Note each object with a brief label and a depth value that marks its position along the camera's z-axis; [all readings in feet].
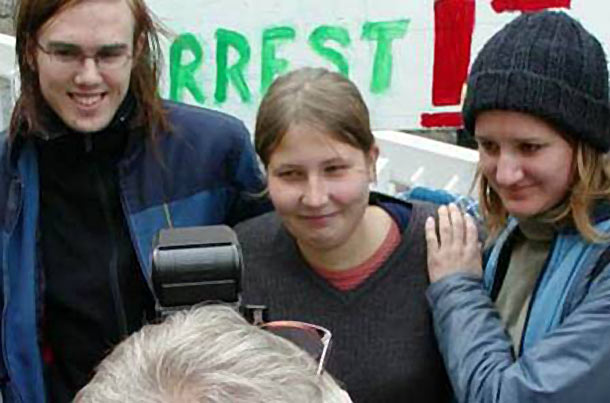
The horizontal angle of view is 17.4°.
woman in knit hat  7.77
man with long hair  8.87
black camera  7.01
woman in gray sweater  8.54
